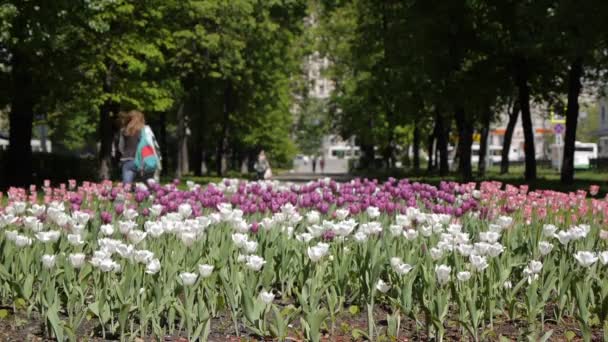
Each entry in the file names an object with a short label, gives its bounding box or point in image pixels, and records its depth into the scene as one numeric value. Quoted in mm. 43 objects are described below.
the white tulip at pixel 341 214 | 7715
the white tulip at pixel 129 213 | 7550
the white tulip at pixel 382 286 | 5711
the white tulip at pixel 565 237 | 6464
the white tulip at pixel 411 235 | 6555
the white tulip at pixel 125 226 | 6668
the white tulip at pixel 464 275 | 5447
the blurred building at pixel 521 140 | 104062
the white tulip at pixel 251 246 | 5930
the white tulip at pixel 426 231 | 6789
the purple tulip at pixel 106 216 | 7801
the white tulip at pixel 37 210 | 7703
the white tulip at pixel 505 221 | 7274
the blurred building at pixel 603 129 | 80438
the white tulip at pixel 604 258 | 5790
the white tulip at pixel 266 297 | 5152
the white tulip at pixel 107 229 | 6599
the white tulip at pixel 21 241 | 6172
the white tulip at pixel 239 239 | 6141
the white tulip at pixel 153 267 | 5422
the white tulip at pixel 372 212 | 7892
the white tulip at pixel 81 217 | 7055
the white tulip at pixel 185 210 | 7816
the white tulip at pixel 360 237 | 6502
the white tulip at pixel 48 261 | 5656
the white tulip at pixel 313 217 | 7466
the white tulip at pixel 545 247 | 6050
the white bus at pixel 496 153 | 109794
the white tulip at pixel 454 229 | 6512
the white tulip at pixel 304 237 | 6464
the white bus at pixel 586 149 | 85981
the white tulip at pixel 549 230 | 6781
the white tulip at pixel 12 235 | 6398
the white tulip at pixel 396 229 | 6707
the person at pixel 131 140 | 14562
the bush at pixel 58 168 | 28200
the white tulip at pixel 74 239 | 6273
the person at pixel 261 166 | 29291
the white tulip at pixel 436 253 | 5949
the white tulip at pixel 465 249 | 5996
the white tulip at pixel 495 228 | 6860
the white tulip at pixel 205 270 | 5379
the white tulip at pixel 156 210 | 8031
